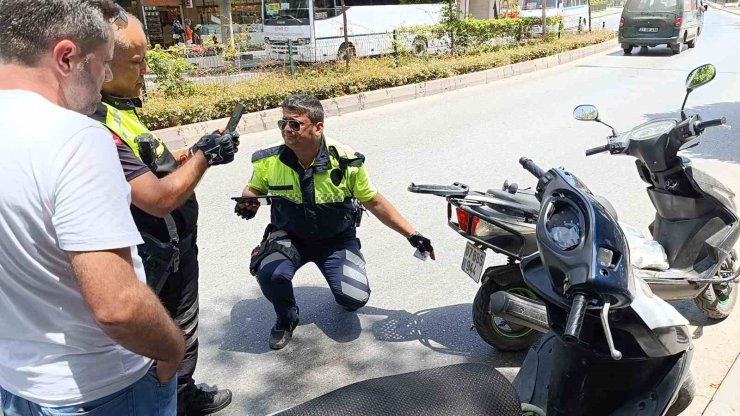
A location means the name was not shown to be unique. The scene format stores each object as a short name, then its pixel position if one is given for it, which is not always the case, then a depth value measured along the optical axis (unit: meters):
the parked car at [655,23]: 15.44
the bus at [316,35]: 14.60
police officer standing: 1.92
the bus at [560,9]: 25.17
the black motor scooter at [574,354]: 1.31
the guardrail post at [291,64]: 11.36
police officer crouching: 3.12
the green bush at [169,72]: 9.30
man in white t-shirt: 1.12
